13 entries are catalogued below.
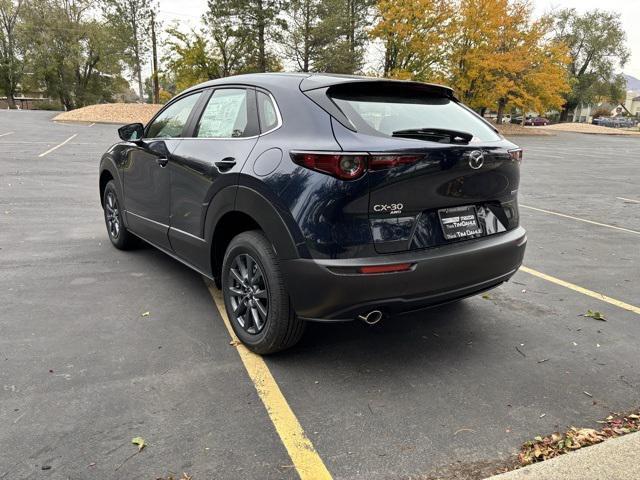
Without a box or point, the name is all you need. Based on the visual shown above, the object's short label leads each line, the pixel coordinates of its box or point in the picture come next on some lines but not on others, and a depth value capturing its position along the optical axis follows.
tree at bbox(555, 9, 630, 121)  60.28
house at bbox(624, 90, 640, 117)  112.75
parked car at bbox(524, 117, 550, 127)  68.35
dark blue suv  2.61
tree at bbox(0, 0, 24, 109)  58.41
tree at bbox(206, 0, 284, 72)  37.50
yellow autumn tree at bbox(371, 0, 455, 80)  32.66
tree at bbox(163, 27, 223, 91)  38.97
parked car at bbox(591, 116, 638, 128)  68.43
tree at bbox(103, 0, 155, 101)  49.16
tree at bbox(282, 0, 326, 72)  37.44
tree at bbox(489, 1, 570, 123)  33.97
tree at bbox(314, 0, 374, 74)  36.09
